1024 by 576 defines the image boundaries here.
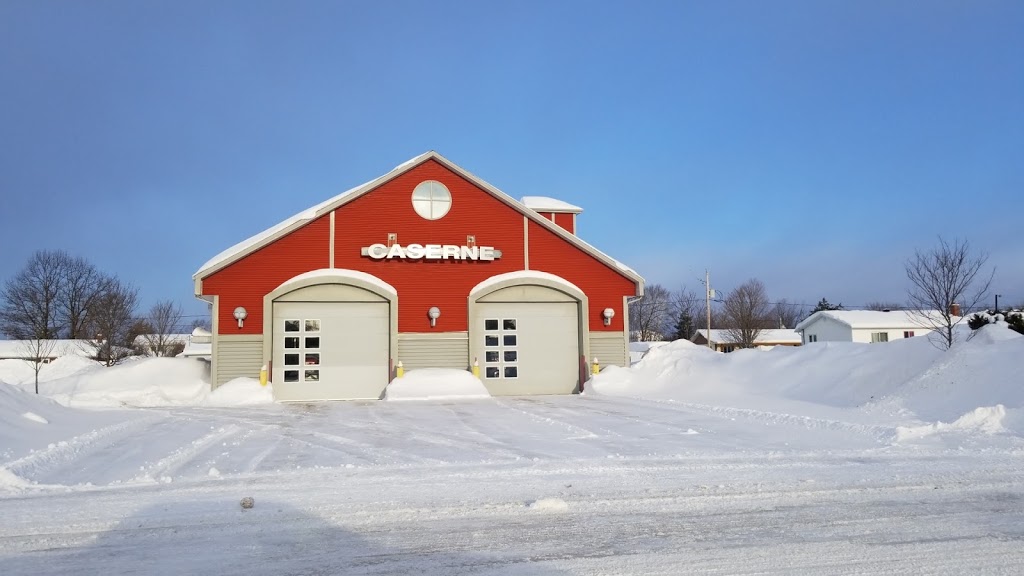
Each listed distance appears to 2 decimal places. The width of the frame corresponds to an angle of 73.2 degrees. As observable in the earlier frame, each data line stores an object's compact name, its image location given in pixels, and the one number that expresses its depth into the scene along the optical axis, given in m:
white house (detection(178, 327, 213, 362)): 64.46
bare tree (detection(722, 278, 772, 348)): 60.06
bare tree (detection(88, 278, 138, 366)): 43.69
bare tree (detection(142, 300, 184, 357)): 49.53
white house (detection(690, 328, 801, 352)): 63.78
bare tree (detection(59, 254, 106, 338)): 58.16
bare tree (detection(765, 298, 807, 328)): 98.12
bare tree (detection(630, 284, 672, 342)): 84.06
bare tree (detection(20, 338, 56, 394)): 45.10
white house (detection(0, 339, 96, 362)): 51.62
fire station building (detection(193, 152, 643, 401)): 20.17
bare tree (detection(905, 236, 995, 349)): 17.12
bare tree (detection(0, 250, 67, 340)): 57.22
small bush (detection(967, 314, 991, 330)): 18.72
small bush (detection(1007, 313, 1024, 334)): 17.20
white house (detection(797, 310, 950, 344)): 54.69
